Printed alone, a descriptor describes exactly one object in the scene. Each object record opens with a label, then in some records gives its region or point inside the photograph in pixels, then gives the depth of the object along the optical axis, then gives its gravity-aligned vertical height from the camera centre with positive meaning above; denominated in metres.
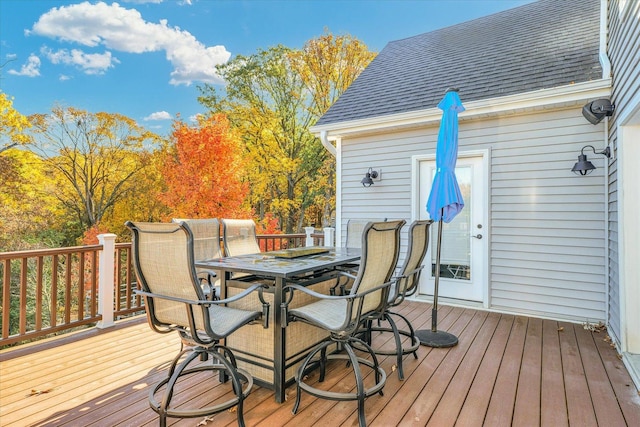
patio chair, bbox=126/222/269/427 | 1.87 -0.47
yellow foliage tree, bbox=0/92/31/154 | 10.78 +2.83
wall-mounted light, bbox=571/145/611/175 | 3.74 +0.59
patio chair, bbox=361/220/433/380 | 2.62 -0.58
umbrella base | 3.18 -1.17
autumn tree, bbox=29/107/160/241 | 12.60 +2.17
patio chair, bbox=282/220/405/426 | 2.01 -0.58
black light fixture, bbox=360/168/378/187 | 5.21 +0.61
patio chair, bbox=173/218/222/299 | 3.32 -0.26
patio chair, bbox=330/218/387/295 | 3.98 -0.19
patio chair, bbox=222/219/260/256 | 3.58 -0.24
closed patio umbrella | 3.32 +0.37
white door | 4.51 -0.31
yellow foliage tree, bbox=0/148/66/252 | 10.87 +0.24
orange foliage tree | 11.88 +1.39
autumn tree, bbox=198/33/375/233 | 13.51 +4.38
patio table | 2.25 -0.79
